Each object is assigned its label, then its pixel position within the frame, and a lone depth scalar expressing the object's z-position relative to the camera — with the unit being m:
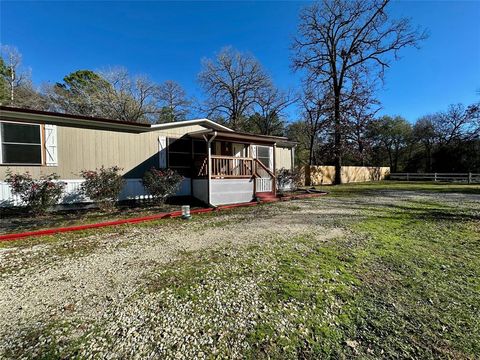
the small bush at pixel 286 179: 13.14
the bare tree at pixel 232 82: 25.28
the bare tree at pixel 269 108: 26.45
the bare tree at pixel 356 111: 20.31
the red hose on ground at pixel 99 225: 5.11
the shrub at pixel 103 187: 7.41
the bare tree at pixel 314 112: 21.17
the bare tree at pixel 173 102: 25.58
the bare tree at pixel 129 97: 21.36
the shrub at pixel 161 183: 8.43
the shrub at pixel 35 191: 6.71
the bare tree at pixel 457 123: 28.66
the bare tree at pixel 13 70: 20.15
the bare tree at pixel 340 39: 17.97
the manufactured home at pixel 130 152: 7.58
